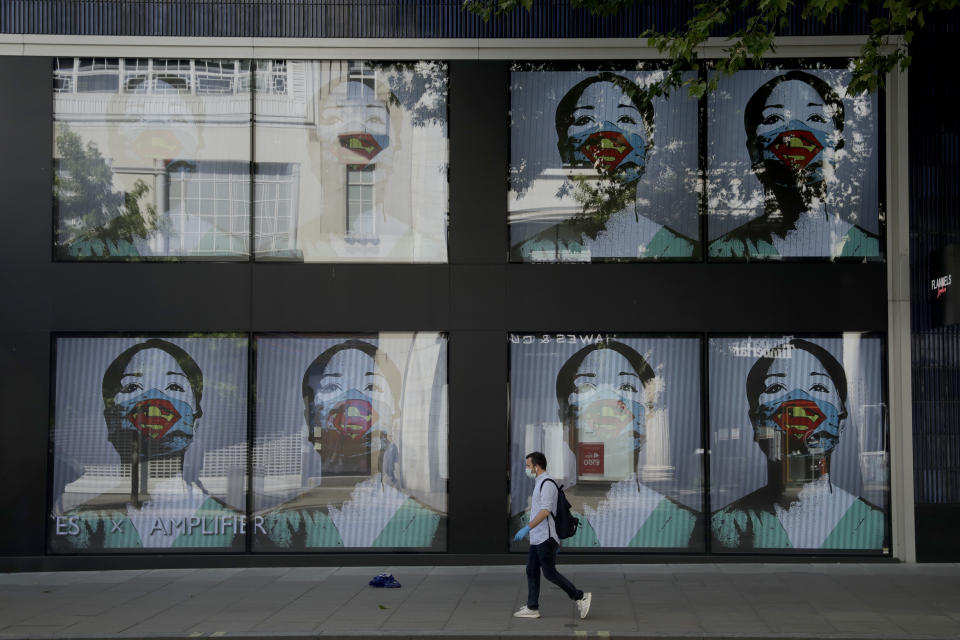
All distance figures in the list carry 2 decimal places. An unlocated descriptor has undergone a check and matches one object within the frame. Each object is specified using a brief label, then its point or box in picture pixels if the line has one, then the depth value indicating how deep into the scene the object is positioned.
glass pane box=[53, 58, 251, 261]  13.77
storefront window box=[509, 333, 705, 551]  13.41
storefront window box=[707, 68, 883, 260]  13.70
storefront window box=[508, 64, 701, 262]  13.77
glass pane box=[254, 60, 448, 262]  13.77
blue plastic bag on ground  11.71
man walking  9.73
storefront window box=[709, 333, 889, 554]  13.36
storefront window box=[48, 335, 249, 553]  13.46
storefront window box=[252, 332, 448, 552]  13.48
